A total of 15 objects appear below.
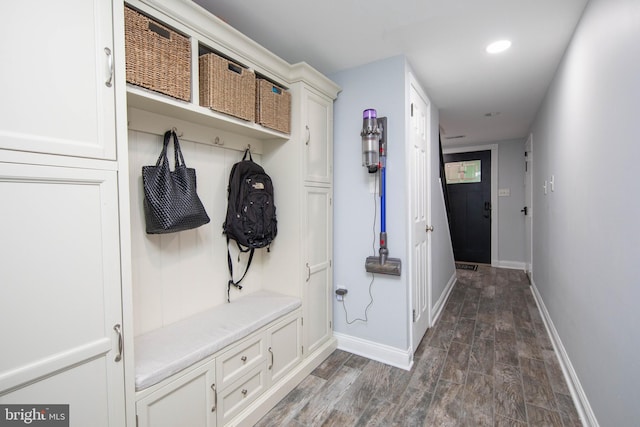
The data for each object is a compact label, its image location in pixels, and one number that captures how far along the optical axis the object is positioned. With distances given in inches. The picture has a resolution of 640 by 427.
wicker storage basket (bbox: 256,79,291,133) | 70.7
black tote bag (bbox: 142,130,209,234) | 55.2
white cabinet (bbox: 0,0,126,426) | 33.6
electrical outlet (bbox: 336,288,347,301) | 94.7
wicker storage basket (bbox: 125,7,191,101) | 46.3
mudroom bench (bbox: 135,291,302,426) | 48.2
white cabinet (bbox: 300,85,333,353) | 82.8
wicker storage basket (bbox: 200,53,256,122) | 58.5
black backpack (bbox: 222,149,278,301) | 73.1
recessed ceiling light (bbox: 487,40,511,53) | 78.6
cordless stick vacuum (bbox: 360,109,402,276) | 82.7
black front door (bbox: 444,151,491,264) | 208.8
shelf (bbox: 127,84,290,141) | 49.8
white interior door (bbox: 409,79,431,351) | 92.3
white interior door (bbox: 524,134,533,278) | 157.0
